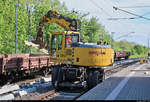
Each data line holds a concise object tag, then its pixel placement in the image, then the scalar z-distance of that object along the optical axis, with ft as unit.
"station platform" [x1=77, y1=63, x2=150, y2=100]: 34.88
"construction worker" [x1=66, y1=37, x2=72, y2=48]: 47.00
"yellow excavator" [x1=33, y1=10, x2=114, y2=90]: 44.80
